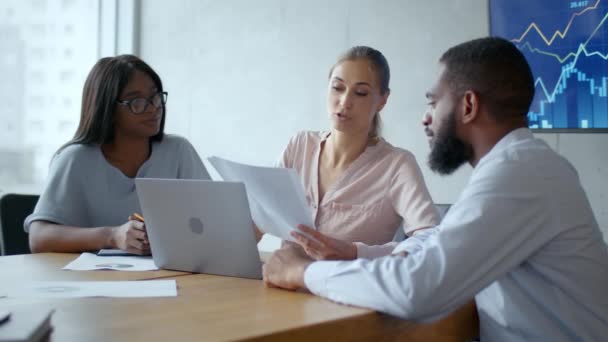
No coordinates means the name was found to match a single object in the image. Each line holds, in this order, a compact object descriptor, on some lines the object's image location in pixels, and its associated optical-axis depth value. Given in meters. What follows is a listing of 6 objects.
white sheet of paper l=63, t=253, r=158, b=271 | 1.71
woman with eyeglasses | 2.17
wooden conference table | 1.05
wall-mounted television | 2.59
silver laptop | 1.58
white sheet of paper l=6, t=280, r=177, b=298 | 1.35
